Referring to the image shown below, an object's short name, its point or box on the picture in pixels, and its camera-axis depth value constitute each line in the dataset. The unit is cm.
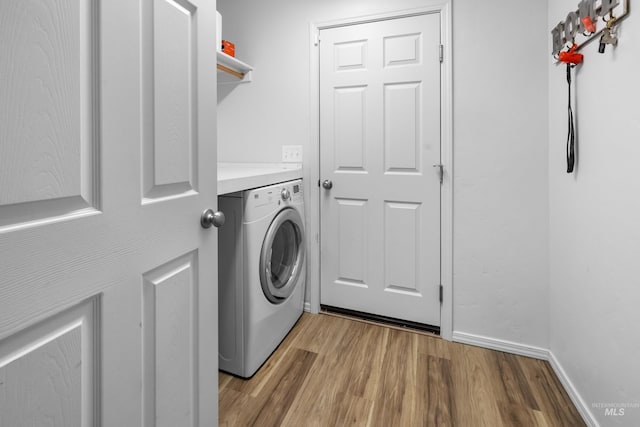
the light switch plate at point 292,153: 237
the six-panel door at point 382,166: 207
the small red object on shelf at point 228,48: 230
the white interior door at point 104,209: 54
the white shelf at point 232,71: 224
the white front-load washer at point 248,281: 163
